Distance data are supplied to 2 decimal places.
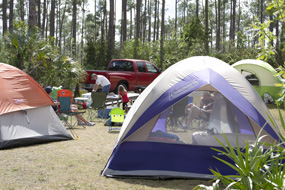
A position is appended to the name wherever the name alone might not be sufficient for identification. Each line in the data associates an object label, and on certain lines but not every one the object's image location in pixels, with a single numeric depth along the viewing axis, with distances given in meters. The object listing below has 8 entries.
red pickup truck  16.28
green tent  16.52
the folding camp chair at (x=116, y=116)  9.91
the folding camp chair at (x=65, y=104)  9.42
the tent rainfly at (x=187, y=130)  5.50
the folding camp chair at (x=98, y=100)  10.94
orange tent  7.16
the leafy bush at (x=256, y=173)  2.96
